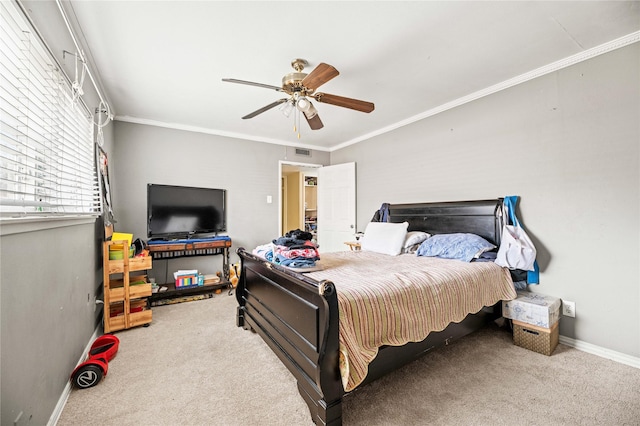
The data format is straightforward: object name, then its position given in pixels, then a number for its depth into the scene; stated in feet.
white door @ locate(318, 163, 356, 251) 15.74
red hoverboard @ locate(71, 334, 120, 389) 5.81
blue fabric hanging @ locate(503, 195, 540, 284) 8.31
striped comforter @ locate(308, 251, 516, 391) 4.79
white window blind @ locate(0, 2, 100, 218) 3.84
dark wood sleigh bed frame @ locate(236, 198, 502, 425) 4.53
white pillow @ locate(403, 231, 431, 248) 10.51
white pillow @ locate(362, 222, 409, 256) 10.29
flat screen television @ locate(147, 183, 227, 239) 12.36
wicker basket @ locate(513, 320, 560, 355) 7.14
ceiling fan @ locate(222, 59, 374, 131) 6.52
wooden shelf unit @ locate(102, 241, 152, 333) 8.60
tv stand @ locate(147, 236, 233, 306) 11.54
